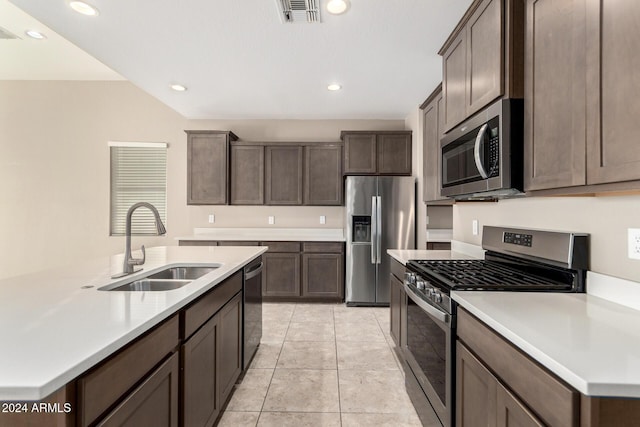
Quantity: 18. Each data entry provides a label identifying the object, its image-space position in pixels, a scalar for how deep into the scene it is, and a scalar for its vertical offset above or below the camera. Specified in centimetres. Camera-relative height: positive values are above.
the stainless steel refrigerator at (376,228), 419 -17
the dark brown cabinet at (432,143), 288 +71
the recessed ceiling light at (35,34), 352 +202
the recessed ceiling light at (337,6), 208 +140
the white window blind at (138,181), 496 +51
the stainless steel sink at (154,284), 171 -40
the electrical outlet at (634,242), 118 -9
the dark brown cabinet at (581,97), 98 +44
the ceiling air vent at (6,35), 353 +203
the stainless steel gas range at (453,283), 139 -31
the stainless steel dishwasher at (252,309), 237 -77
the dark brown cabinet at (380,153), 445 +88
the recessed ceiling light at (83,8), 213 +141
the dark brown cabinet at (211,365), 138 -79
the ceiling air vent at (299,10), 209 +140
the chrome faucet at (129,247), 171 -18
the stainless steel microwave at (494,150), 151 +34
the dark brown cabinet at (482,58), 152 +88
